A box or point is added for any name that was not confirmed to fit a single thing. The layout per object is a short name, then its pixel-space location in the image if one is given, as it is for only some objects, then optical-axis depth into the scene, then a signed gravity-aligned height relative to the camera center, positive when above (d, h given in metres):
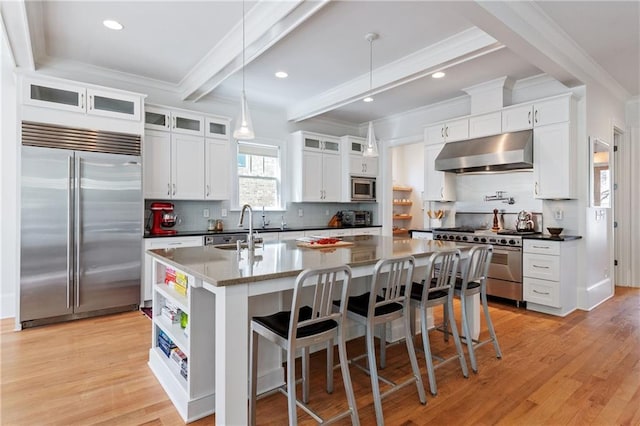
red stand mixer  4.34 -0.06
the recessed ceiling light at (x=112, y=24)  3.09 +1.68
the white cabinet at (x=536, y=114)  3.98 +1.17
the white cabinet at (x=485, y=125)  4.48 +1.15
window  5.48 +0.62
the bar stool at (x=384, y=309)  2.01 -0.59
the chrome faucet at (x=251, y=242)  2.55 -0.20
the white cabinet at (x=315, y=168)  5.73 +0.77
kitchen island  1.67 -0.51
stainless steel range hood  4.18 +0.75
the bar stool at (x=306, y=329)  1.66 -0.59
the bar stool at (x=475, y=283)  2.61 -0.54
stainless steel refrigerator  3.47 -0.09
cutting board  2.95 -0.26
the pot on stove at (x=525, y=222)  4.55 -0.11
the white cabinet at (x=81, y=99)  3.52 +1.22
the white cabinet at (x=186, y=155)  4.37 +0.76
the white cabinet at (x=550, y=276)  3.87 -0.70
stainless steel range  4.19 -0.55
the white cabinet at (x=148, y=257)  4.10 -0.50
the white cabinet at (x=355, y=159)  6.13 +0.96
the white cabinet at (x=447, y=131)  4.83 +1.16
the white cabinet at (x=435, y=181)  5.23 +0.49
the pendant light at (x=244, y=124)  2.58 +0.65
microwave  6.17 +0.44
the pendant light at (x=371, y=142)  3.30 +0.67
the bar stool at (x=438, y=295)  2.33 -0.57
